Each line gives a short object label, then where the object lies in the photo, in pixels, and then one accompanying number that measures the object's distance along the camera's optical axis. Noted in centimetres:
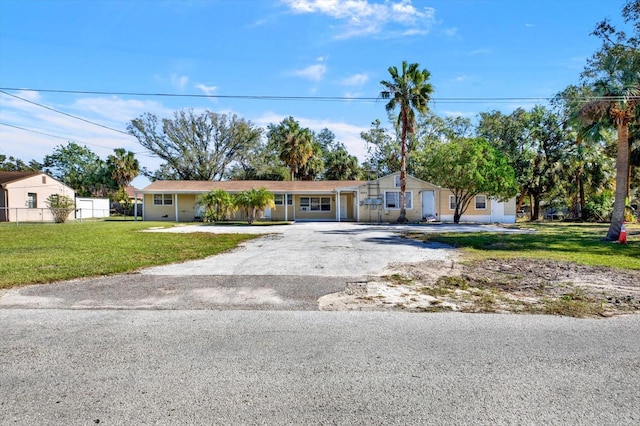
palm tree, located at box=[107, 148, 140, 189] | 4356
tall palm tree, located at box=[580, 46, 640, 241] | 1373
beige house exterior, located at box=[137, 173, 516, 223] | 2841
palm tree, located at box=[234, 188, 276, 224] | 2395
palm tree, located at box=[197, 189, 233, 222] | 2519
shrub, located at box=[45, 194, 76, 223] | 2470
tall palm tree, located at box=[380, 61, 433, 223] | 2553
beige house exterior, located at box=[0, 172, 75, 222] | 2844
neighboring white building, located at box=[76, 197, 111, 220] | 3581
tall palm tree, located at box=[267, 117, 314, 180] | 3678
